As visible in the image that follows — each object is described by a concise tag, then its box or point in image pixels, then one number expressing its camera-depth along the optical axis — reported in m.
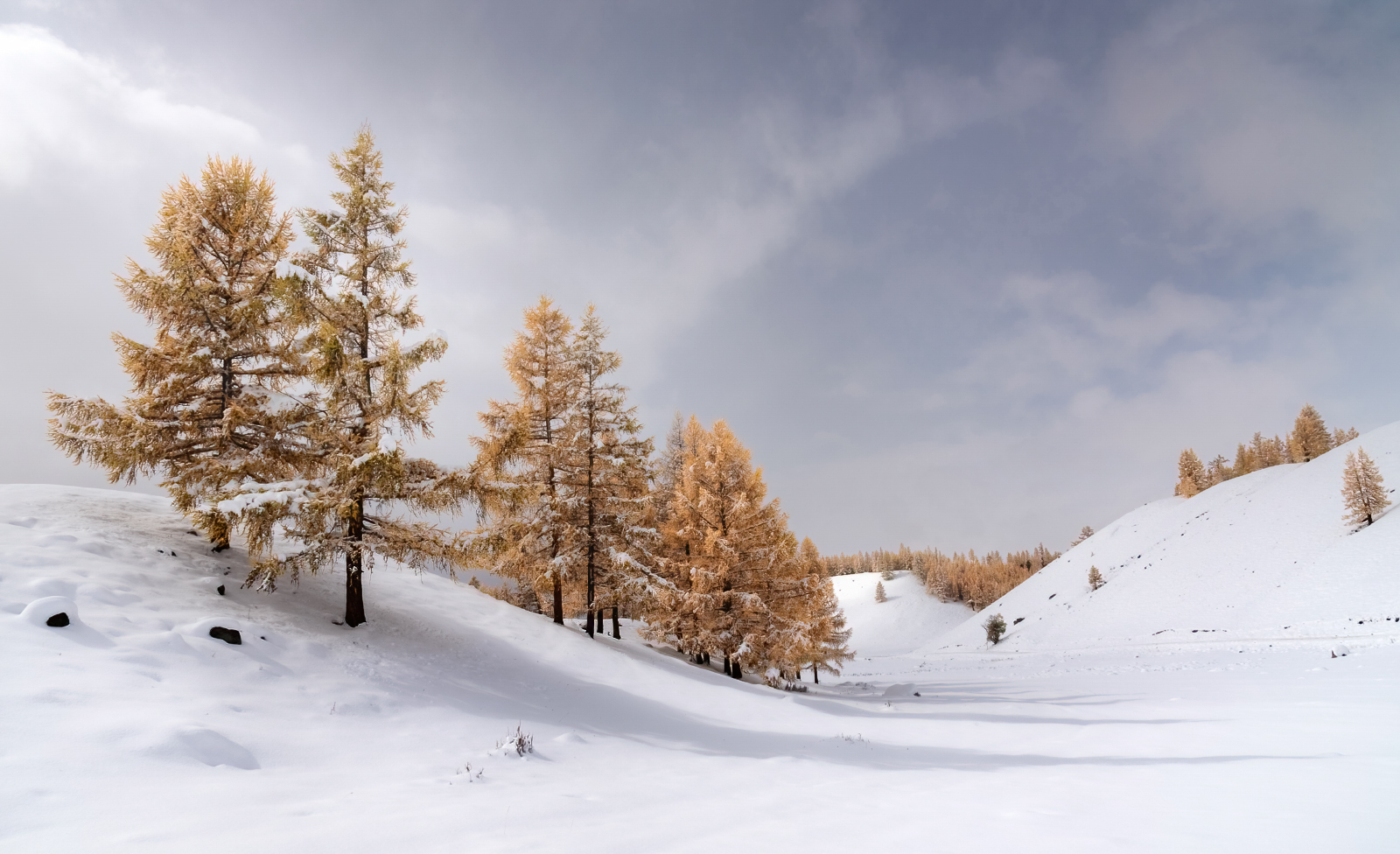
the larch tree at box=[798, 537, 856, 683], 25.52
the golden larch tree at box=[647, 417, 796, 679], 22.05
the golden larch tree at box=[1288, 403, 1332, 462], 77.19
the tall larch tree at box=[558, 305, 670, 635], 19.42
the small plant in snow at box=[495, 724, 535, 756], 7.97
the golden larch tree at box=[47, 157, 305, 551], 11.61
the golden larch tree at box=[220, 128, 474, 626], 11.43
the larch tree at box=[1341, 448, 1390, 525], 42.56
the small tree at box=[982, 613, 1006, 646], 62.44
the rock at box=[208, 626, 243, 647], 9.45
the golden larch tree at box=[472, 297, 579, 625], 18.77
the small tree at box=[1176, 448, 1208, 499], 85.50
